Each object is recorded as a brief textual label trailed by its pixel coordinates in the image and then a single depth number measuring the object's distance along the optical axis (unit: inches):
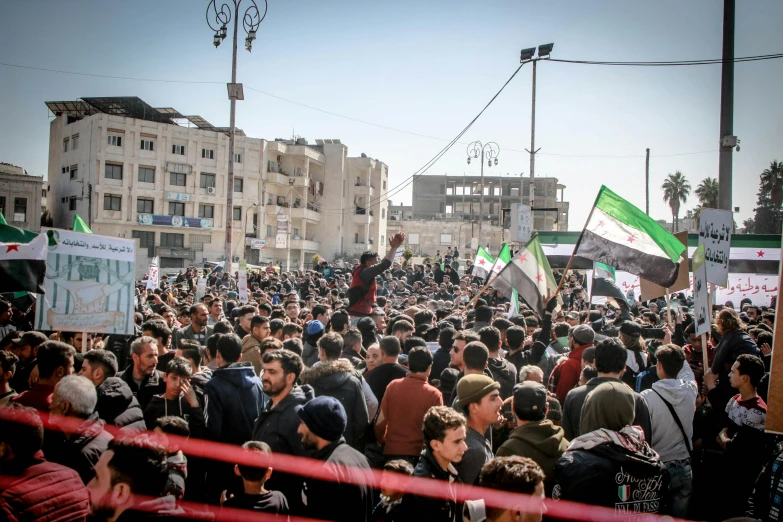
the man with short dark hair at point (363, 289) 341.1
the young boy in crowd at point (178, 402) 177.9
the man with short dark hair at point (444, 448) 130.9
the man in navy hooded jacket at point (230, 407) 174.1
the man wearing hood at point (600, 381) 179.6
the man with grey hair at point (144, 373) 204.8
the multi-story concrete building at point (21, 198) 1867.6
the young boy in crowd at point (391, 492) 121.8
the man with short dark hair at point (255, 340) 258.4
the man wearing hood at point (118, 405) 165.8
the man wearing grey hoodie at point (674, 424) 182.7
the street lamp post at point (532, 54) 893.9
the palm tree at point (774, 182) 2427.4
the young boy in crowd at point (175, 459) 139.0
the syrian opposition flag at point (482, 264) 640.4
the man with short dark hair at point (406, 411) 178.4
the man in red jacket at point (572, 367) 228.2
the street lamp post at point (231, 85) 722.2
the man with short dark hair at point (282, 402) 164.9
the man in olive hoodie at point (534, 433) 147.9
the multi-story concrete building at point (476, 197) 3132.4
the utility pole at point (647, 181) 1761.1
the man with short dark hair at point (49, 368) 172.2
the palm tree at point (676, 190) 2659.9
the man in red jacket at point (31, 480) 109.3
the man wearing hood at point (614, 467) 128.6
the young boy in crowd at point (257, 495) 124.3
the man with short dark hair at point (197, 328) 307.6
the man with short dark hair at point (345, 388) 183.5
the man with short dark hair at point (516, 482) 103.7
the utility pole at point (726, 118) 334.6
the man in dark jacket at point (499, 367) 215.2
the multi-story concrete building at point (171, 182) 1849.2
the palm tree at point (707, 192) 2549.2
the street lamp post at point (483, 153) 1303.6
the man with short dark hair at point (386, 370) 208.9
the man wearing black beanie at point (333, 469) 127.6
